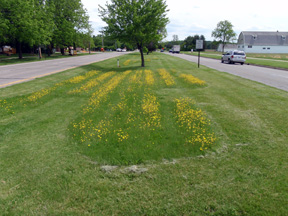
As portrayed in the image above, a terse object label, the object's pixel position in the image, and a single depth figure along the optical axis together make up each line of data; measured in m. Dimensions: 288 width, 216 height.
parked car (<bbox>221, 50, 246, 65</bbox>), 28.72
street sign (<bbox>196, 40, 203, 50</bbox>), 21.69
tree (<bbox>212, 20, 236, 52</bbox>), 95.38
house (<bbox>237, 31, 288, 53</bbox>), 87.31
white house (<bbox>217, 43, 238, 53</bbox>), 109.68
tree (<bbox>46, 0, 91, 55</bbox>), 45.41
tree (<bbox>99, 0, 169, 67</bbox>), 19.70
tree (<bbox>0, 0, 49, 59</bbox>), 30.12
